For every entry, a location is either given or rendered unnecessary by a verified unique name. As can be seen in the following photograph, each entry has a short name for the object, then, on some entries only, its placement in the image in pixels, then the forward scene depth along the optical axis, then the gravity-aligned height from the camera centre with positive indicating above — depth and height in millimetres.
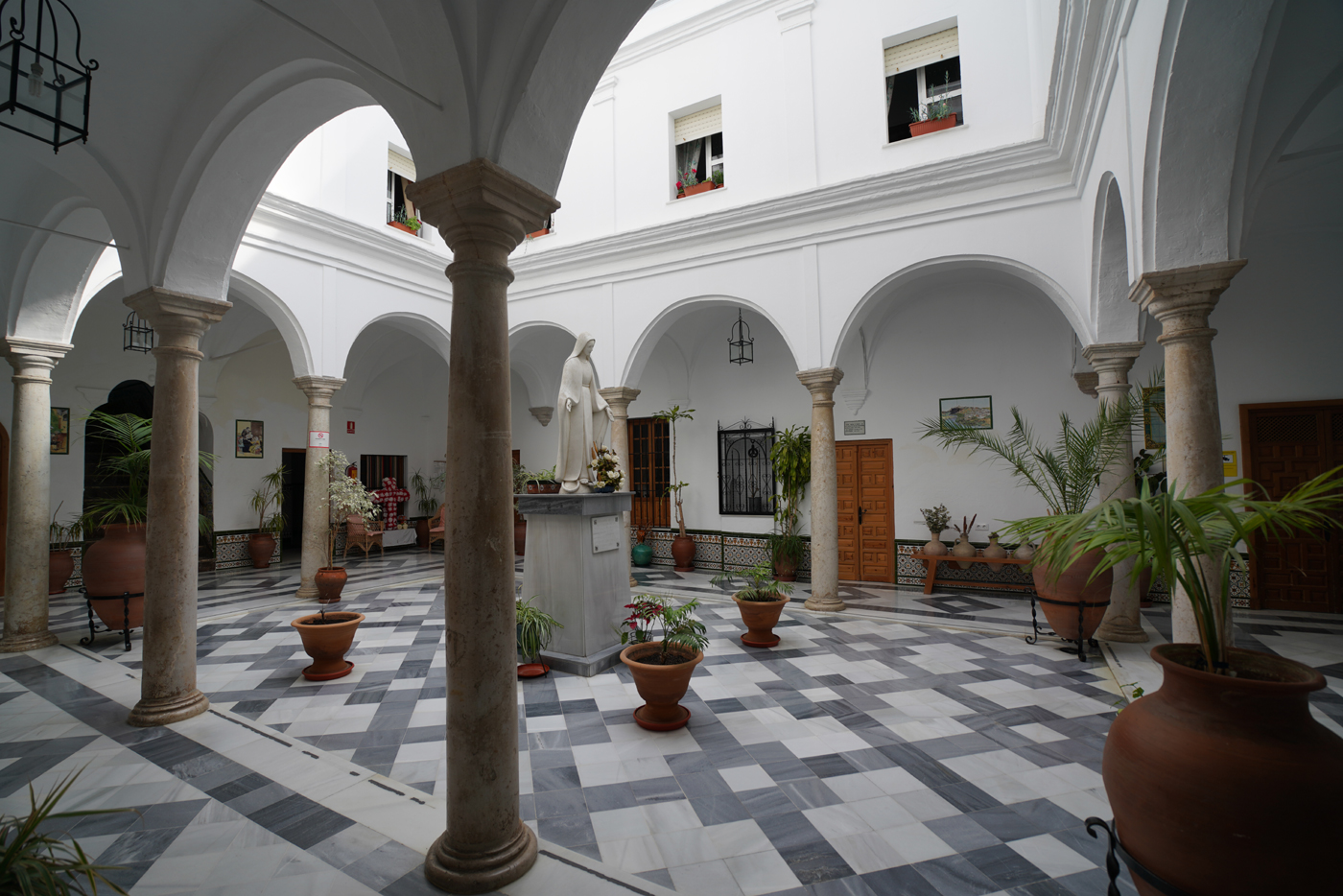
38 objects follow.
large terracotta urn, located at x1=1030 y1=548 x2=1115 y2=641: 5699 -1172
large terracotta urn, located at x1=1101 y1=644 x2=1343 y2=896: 1735 -914
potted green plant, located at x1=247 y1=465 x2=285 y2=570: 11617 -697
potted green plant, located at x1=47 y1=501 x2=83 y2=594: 9156 -1049
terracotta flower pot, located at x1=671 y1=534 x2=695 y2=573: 11297 -1381
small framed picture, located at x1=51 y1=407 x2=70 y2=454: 9453 +795
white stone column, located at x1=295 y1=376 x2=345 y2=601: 8680 -207
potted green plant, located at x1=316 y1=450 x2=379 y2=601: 8320 -267
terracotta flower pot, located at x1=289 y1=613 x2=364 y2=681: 5305 -1371
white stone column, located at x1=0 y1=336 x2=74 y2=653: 6125 -177
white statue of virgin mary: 6078 +493
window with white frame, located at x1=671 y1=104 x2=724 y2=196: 9609 +4965
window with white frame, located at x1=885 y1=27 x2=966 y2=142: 8039 +4998
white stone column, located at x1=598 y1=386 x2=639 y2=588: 9633 +913
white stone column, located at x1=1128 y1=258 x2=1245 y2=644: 3979 +587
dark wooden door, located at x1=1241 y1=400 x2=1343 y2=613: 7496 -125
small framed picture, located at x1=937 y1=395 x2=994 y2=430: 9297 +824
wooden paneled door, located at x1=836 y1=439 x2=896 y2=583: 9898 -635
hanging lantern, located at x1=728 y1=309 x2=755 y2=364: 10773 +2184
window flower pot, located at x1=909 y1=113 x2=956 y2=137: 7816 +4240
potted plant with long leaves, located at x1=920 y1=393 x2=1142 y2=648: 5723 -208
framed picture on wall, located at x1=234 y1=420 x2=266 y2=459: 11758 +775
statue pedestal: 5520 -872
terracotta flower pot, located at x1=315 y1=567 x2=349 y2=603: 8180 -1327
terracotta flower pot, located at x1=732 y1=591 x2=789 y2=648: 6168 -1436
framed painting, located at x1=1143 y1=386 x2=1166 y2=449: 7955 +494
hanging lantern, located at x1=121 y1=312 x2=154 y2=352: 9641 +2314
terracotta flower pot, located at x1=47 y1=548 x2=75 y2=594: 9156 -1233
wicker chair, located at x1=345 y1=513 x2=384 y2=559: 12617 -1074
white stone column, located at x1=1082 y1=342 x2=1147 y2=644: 6340 -124
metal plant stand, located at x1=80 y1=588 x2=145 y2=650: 6184 -1263
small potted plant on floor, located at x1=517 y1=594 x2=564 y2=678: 5273 -1313
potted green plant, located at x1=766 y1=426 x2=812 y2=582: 10195 -336
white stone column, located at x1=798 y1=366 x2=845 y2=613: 8008 -285
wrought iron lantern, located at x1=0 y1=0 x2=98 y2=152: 3504 +2426
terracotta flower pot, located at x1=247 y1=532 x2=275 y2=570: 11586 -1229
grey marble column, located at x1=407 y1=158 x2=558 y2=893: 2559 -317
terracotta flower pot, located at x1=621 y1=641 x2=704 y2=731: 4219 -1449
